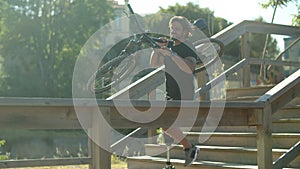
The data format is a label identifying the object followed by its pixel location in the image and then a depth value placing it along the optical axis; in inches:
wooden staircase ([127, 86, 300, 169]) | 429.7
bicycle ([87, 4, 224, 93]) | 376.8
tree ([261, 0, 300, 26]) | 860.6
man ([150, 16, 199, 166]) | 373.6
